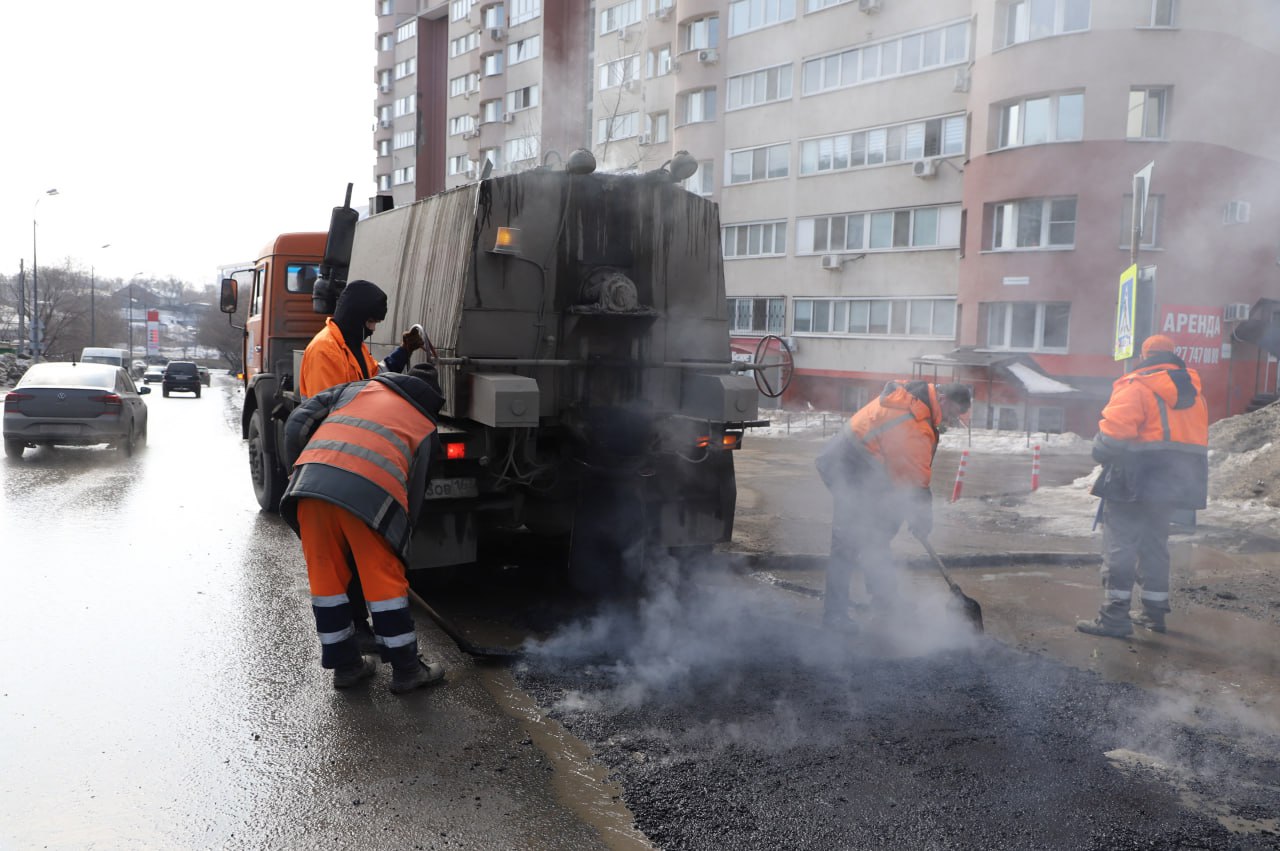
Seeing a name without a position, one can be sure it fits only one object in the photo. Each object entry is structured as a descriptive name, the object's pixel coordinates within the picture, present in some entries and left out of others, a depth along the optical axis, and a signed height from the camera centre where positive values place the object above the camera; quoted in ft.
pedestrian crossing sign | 23.67 +1.30
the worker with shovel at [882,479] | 17.15 -2.20
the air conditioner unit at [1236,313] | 65.26 +3.64
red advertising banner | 63.60 +1.78
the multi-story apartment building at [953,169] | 62.28 +14.26
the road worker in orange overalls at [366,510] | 13.43 -2.38
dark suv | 113.70 -4.90
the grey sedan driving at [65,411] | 39.93 -3.28
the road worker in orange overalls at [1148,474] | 17.43 -1.97
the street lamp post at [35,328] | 131.20 +0.36
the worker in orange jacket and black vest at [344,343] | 17.48 -0.05
